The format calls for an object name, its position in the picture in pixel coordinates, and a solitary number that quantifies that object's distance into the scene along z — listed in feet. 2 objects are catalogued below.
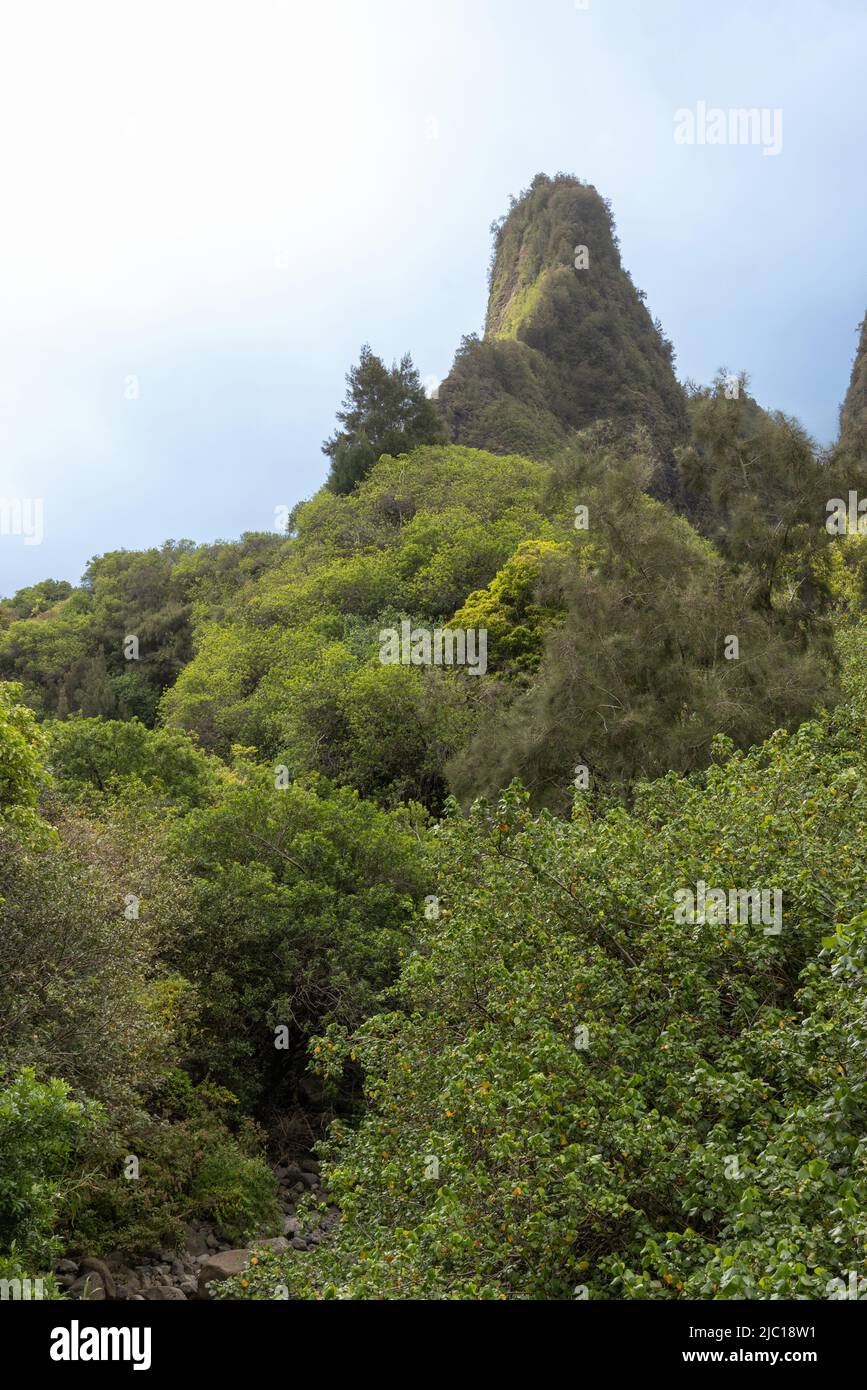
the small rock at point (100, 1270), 39.37
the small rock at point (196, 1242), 44.29
